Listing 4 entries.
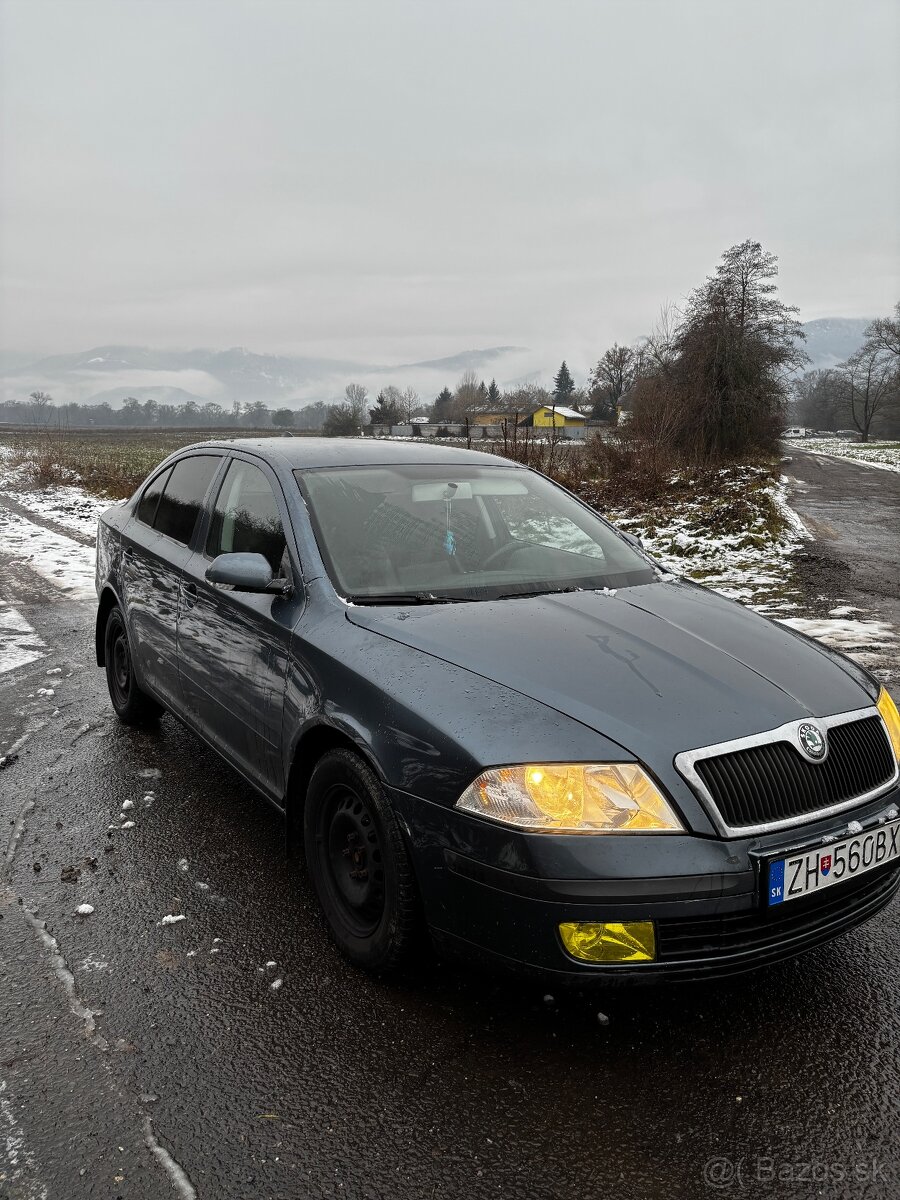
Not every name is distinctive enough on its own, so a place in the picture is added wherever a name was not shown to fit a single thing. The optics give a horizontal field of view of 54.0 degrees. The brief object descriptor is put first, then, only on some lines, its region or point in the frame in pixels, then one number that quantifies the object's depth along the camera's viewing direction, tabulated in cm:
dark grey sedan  221
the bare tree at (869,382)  8238
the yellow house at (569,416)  8153
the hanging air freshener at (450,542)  350
